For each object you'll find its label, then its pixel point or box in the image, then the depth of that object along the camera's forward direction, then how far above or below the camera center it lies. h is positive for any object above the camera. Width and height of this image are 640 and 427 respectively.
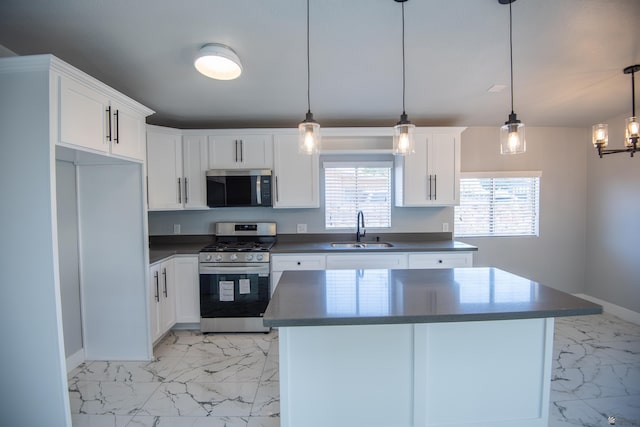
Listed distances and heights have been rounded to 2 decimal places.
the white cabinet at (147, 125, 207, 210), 3.04 +0.43
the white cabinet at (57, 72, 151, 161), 1.68 +0.63
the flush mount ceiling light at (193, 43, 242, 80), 1.98 +1.08
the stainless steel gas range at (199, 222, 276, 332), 2.96 -0.90
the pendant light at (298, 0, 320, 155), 1.62 +0.42
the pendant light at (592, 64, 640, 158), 2.20 +0.59
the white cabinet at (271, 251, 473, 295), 3.01 -0.62
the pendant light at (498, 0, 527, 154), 1.65 +0.42
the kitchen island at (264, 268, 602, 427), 1.49 -0.90
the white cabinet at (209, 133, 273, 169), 3.25 +0.65
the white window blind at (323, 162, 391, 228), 3.61 +0.15
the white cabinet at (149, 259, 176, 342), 2.62 -0.94
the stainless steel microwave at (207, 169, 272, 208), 3.21 +0.22
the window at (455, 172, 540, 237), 3.76 -0.02
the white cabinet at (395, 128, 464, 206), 3.28 +0.42
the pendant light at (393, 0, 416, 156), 1.66 +0.42
